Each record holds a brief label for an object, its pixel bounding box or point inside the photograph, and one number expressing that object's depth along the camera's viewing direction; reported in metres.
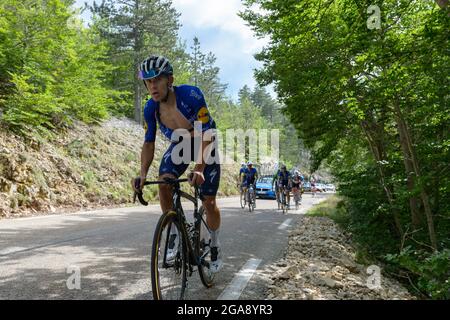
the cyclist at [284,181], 15.87
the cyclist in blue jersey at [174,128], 3.39
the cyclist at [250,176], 15.54
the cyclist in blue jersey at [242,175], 15.89
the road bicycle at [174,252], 2.89
